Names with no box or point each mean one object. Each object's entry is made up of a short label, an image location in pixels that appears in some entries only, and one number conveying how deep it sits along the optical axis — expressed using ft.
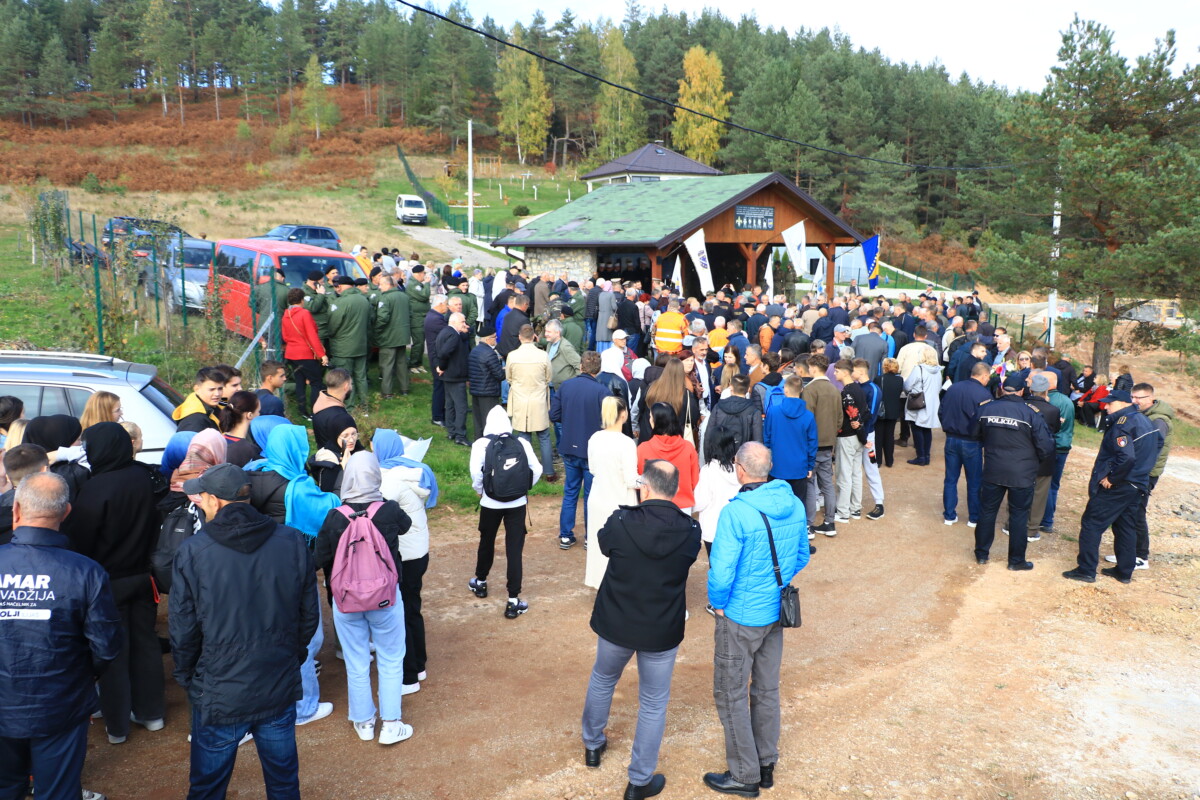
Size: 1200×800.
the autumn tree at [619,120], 234.99
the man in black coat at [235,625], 12.12
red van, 41.34
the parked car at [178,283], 42.39
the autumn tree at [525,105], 238.68
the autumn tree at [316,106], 227.20
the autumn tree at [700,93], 219.82
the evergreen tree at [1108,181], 69.77
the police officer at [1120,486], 25.68
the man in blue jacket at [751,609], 14.67
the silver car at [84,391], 21.15
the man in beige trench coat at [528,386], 30.30
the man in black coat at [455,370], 35.24
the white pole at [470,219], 138.25
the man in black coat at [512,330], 38.37
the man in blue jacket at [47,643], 11.80
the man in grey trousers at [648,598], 14.33
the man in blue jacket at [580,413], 26.00
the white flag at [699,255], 70.18
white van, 158.20
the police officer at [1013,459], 26.61
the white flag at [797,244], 79.41
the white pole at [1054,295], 81.97
